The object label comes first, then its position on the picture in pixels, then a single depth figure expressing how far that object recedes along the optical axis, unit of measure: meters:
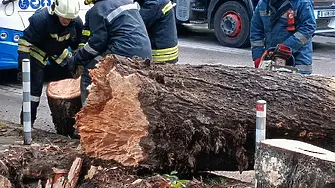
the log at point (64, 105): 6.41
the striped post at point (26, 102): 5.77
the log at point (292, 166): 3.42
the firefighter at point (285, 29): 6.09
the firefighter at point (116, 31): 5.70
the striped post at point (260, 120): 4.21
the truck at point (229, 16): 12.42
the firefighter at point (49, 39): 6.21
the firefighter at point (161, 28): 6.42
